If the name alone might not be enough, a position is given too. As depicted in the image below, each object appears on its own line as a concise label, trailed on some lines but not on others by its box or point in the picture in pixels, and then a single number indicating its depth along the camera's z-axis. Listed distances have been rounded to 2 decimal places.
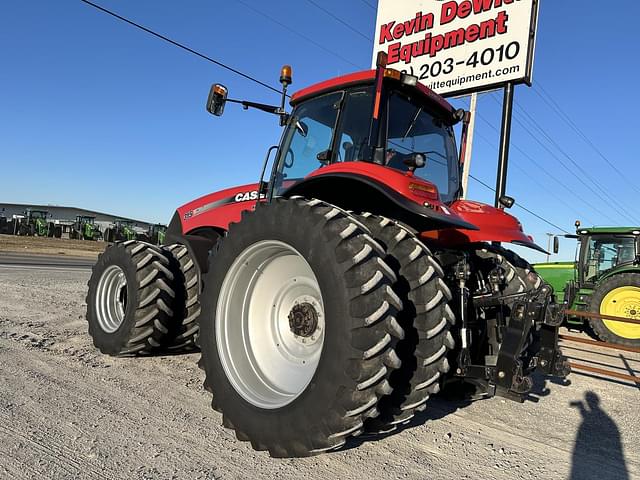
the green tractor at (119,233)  35.19
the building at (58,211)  61.41
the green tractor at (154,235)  33.12
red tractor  2.19
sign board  8.72
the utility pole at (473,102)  9.45
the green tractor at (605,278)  7.93
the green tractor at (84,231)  36.50
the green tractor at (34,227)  34.12
